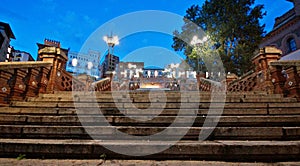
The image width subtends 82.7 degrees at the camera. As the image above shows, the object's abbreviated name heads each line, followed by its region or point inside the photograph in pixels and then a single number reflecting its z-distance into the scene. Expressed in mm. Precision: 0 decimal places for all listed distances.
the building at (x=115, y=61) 46516
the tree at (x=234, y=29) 14227
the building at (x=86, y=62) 51794
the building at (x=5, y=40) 21109
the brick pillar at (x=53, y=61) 5740
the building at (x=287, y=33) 18562
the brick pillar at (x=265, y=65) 5953
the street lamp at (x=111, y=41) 13797
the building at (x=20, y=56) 30695
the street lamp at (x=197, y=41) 14805
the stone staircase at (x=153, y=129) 2436
